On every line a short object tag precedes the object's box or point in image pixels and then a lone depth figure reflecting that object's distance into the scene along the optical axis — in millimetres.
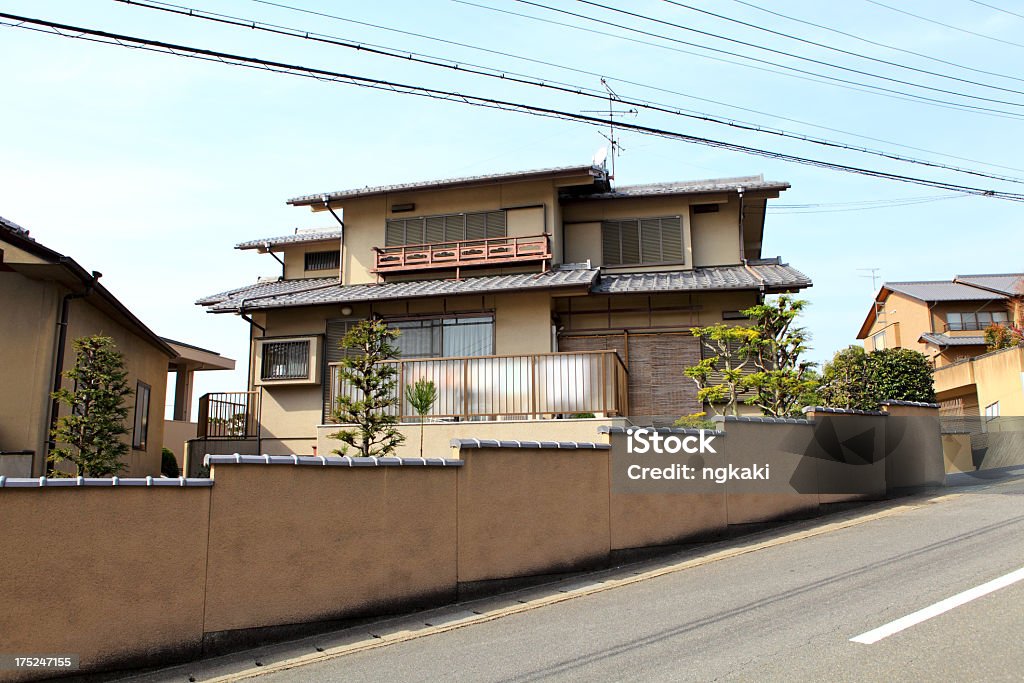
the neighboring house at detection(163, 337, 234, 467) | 23641
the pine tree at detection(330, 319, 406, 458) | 10359
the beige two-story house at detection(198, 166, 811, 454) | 14883
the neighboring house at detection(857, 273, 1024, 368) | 34750
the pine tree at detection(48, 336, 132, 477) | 8875
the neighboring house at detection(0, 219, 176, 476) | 10070
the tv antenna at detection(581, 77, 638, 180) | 9359
